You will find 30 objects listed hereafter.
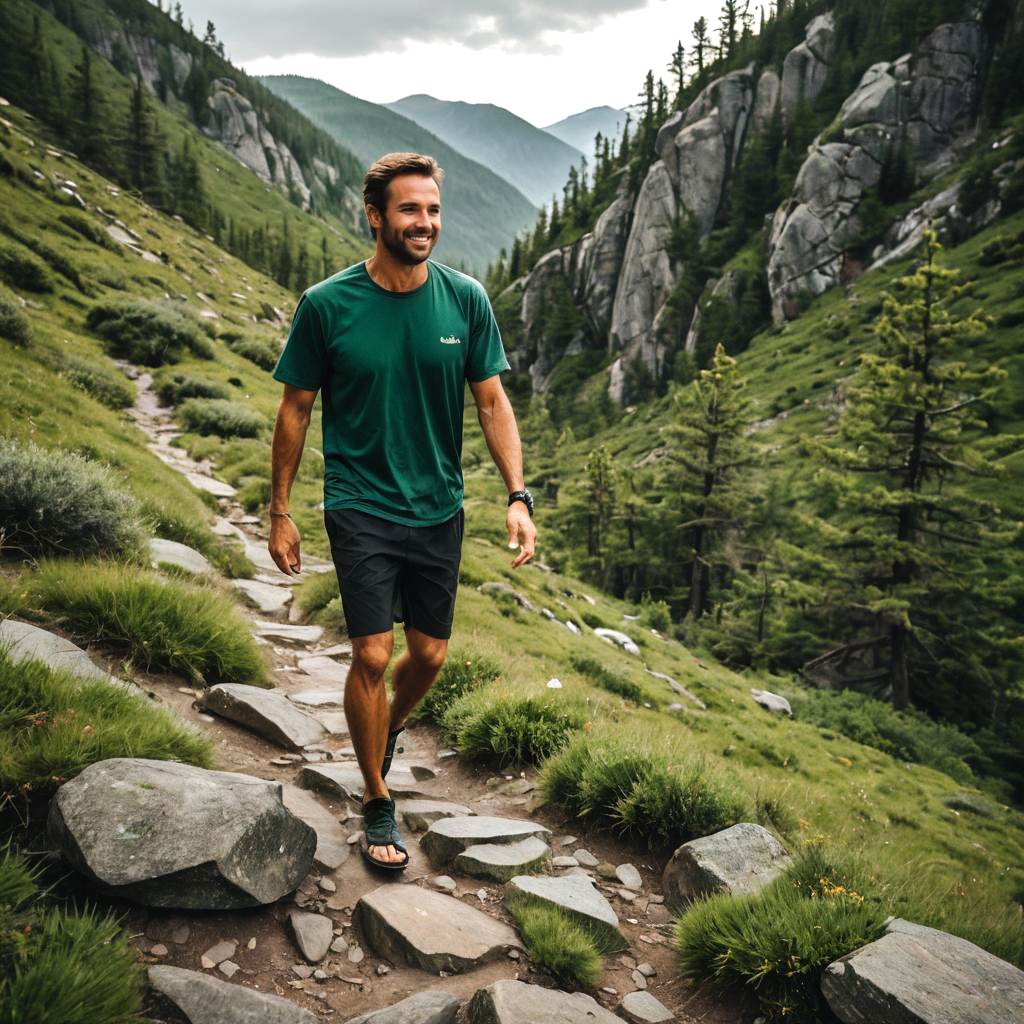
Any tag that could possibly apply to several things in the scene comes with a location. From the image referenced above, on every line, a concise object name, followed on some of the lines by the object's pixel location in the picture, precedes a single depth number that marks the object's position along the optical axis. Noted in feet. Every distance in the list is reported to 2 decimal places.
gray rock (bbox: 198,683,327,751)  17.38
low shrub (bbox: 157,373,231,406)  67.82
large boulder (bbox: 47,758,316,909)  9.08
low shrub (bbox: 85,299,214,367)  79.87
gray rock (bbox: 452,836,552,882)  13.08
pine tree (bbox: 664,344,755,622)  119.14
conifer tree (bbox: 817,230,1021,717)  75.77
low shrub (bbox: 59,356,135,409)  52.49
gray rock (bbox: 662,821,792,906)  12.42
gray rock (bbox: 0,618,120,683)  12.82
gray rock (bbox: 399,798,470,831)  14.96
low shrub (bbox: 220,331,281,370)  107.96
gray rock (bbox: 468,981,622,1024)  8.84
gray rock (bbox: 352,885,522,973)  10.18
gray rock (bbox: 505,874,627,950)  11.64
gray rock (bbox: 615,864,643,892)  13.96
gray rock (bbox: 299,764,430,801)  15.33
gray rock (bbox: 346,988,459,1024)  8.59
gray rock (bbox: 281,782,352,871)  12.32
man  12.03
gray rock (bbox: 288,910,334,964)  9.98
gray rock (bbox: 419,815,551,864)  13.56
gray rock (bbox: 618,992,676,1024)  10.05
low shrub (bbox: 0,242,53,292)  76.02
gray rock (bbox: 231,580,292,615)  29.35
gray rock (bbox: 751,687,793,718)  69.16
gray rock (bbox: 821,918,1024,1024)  8.54
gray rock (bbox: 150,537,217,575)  24.38
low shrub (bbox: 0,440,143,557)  19.80
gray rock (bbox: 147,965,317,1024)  7.89
